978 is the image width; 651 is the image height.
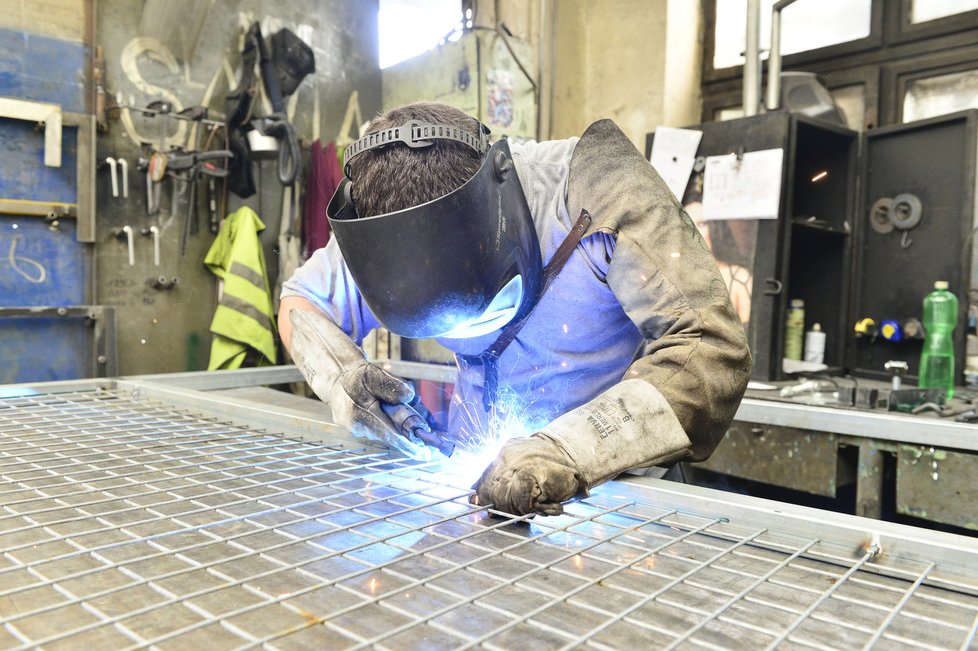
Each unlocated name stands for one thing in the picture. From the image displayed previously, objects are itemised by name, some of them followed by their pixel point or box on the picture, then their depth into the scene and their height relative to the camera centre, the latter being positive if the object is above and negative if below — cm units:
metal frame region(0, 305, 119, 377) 336 -18
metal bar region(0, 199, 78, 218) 361 +36
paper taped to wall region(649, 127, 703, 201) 298 +60
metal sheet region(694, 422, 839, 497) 210 -48
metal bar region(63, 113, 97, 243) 372 +55
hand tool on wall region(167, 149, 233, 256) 386 +63
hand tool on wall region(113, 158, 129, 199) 390 +59
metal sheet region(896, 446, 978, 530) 180 -46
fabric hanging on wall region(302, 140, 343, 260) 439 +58
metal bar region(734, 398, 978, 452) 175 -31
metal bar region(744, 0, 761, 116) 305 +102
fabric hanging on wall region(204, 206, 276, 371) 408 -12
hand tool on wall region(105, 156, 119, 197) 385 +57
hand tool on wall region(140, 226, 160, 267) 405 +26
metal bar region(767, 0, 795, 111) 296 +99
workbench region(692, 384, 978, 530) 181 -42
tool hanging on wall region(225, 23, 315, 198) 414 +106
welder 107 +0
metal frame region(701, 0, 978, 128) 303 +113
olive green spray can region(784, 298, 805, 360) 298 -11
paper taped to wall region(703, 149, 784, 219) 270 +45
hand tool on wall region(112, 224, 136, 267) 397 +25
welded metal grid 62 -29
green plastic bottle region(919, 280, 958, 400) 255 -11
